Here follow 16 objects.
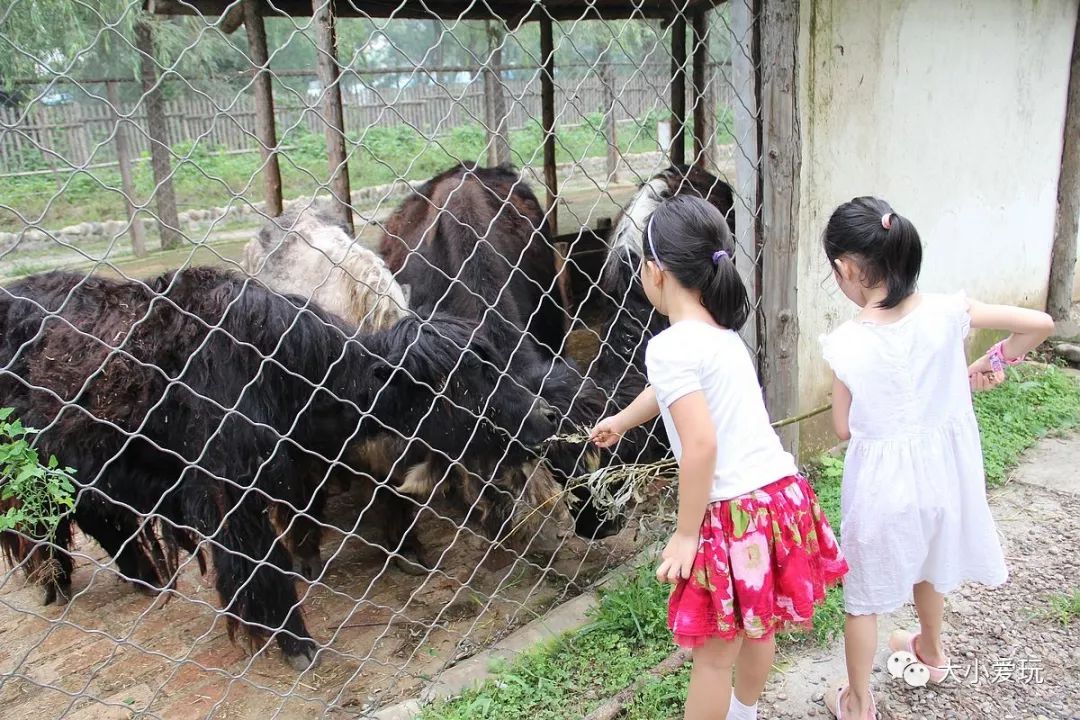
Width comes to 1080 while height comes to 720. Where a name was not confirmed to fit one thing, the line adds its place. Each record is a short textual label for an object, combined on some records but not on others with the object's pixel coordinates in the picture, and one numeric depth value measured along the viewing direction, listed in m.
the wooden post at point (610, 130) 15.17
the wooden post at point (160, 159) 11.34
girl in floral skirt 1.95
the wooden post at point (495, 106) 12.23
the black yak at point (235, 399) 2.94
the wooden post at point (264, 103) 4.92
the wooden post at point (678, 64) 6.77
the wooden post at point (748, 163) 3.26
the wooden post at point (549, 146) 7.25
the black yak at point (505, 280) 3.31
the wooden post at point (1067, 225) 5.48
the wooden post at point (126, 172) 11.13
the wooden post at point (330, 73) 3.73
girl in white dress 2.20
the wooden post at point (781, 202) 3.19
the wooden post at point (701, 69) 7.14
